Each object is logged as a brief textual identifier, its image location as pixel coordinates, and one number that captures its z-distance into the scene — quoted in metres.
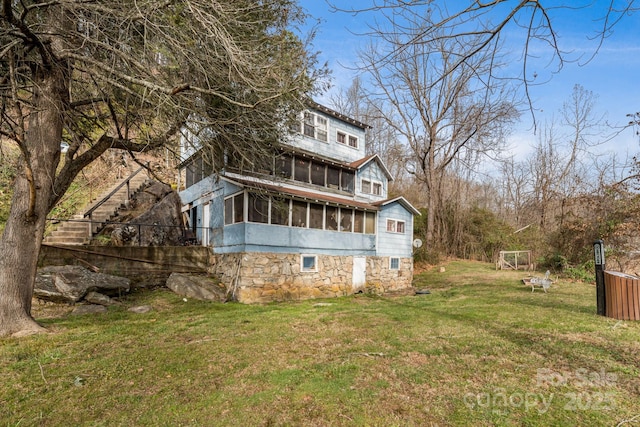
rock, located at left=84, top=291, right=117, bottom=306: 8.86
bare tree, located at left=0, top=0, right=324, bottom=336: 5.09
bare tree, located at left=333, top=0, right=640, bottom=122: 2.63
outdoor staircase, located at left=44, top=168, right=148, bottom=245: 12.16
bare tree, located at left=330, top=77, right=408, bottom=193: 26.91
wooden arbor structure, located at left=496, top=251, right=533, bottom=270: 19.80
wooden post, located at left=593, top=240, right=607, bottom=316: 7.82
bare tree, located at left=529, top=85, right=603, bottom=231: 23.80
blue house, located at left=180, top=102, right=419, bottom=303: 11.71
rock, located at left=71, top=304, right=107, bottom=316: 7.99
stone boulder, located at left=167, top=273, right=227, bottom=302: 10.85
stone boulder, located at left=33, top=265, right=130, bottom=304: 8.47
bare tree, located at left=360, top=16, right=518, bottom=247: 22.39
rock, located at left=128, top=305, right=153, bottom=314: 8.66
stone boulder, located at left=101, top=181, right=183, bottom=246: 12.98
